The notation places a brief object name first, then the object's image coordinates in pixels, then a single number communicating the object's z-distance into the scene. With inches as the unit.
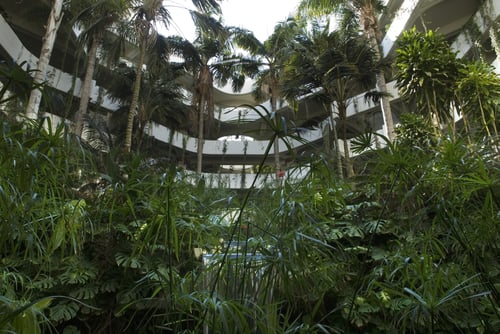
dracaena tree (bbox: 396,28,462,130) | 194.7
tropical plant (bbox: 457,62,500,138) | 173.9
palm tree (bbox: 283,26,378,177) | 261.9
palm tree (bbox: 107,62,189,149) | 369.7
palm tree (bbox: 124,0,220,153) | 265.1
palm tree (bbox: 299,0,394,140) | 289.9
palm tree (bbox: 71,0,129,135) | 250.3
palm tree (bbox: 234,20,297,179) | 448.8
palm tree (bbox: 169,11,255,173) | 450.1
